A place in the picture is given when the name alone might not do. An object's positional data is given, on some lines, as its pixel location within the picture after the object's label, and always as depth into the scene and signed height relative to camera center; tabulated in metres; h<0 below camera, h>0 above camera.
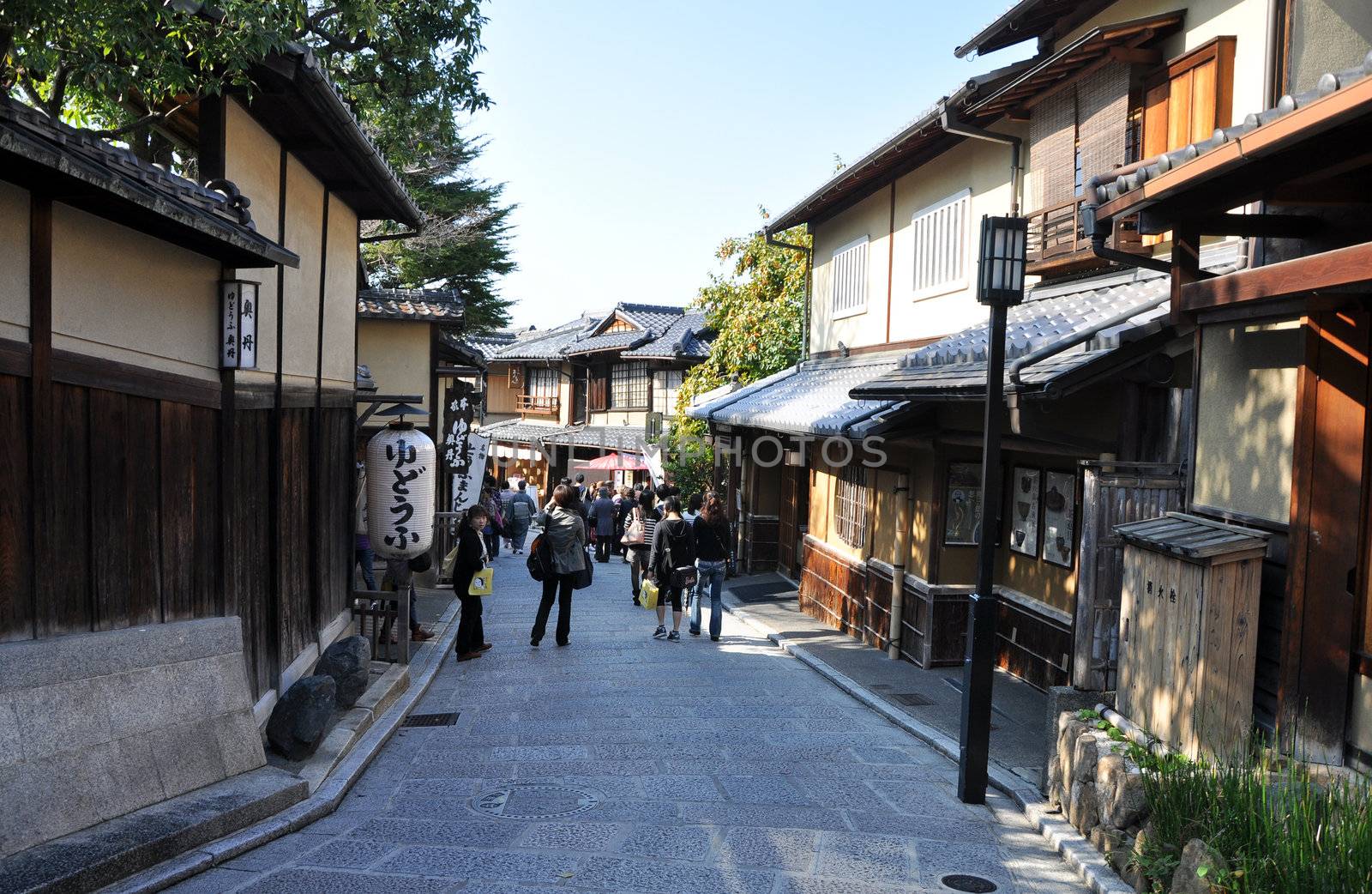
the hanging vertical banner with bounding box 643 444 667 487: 26.34 -1.49
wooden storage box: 6.25 -1.29
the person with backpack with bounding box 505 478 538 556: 25.83 -2.83
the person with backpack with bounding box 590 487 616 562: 26.34 -2.90
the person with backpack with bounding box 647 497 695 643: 14.88 -2.07
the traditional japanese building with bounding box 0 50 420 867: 5.45 -0.44
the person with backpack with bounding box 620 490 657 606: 19.28 -2.46
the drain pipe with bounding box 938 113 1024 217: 12.72 +3.27
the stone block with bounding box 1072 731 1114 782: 6.83 -2.15
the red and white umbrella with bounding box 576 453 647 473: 35.31 -2.06
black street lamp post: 7.81 -0.25
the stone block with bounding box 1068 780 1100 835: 6.75 -2.48
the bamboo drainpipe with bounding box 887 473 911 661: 13.80 -2.07
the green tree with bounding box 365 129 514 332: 29.94 +4.35
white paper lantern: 12.45 -1.12
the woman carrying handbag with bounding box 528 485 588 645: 13.84 -1.83
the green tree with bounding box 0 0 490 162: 6.97 +2.43
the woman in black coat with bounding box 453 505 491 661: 12.92 -2.18
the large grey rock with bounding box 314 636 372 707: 9.37 -2.40
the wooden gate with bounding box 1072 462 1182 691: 7.91 -1.02
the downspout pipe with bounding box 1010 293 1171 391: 8.67 +0.60
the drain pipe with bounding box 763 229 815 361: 21.27 +2.72
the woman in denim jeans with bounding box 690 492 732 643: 14.87 -2.02
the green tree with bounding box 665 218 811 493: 24.41 +1.86
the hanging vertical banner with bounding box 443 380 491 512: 20.42 -0.97
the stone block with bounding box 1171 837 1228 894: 4.99 -2.10
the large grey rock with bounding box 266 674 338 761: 7.80 -2.39
